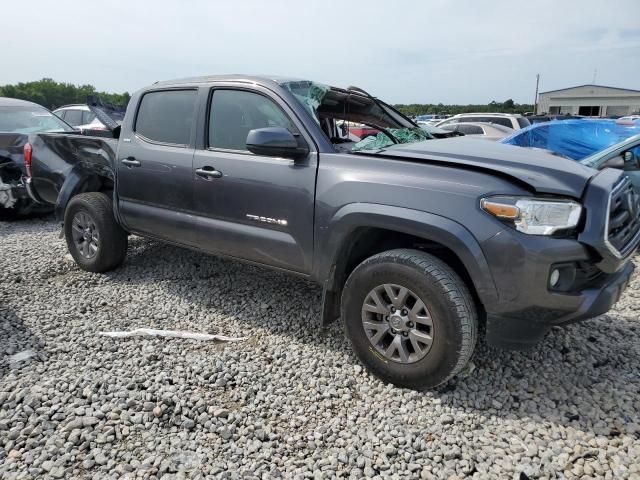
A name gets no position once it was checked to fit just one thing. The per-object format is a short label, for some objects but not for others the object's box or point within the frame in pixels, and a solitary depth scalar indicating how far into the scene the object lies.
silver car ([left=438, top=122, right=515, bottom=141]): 12.23
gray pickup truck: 2.38
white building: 48.41
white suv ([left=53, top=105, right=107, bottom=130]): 10.65
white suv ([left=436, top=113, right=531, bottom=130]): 14.00
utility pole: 51.81
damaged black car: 6.65
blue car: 5.96
